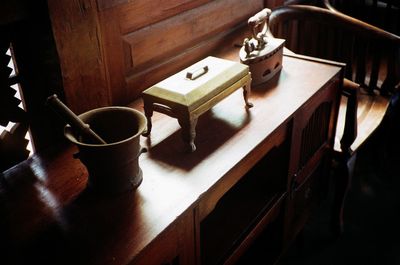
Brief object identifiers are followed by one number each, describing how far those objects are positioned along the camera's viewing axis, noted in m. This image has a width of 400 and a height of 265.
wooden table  1.50
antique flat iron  2.40
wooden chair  2.97
